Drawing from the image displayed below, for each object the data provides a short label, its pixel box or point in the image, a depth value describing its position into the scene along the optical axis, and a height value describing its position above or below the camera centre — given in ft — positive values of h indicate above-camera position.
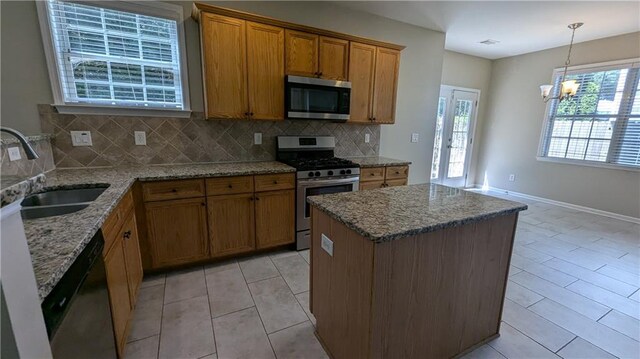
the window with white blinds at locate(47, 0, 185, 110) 7.27 +1.89
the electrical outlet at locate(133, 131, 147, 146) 8.27 -0.40
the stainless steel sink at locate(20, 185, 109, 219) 4.85 -1.58
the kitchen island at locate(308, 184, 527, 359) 4.00 -2.34
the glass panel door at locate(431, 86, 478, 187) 17.48 -0.44
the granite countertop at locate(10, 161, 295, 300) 2.64 -1.35
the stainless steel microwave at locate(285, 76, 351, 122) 9.11 +0.99
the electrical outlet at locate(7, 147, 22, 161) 5.56 -0.66
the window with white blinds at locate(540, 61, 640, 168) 12.95 +0.65
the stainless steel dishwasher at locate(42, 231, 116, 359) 2.52 -2.09
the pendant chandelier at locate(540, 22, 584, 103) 11.26 +1.82
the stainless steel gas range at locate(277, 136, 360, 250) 9.06 -1.53
